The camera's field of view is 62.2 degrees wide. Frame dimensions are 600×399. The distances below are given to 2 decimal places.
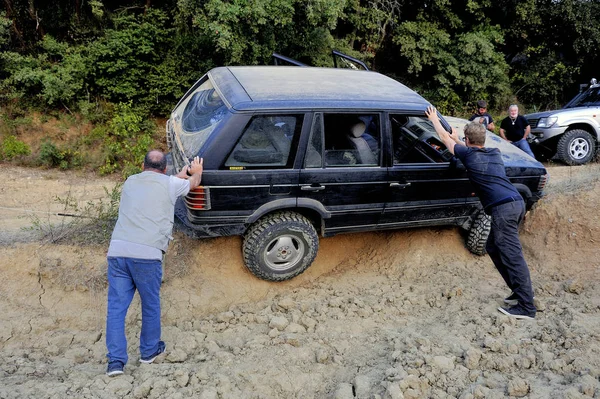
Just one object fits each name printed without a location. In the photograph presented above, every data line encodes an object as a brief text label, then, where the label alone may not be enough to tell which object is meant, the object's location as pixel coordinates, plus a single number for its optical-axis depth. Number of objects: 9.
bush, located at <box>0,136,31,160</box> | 9.07
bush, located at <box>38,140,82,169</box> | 9.00
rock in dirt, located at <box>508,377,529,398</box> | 3.59
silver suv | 9.70
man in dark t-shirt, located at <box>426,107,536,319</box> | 4.70
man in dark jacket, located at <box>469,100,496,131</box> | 8.00
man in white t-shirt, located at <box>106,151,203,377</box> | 3.88
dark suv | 4.66
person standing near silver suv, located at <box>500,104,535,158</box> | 8.07
